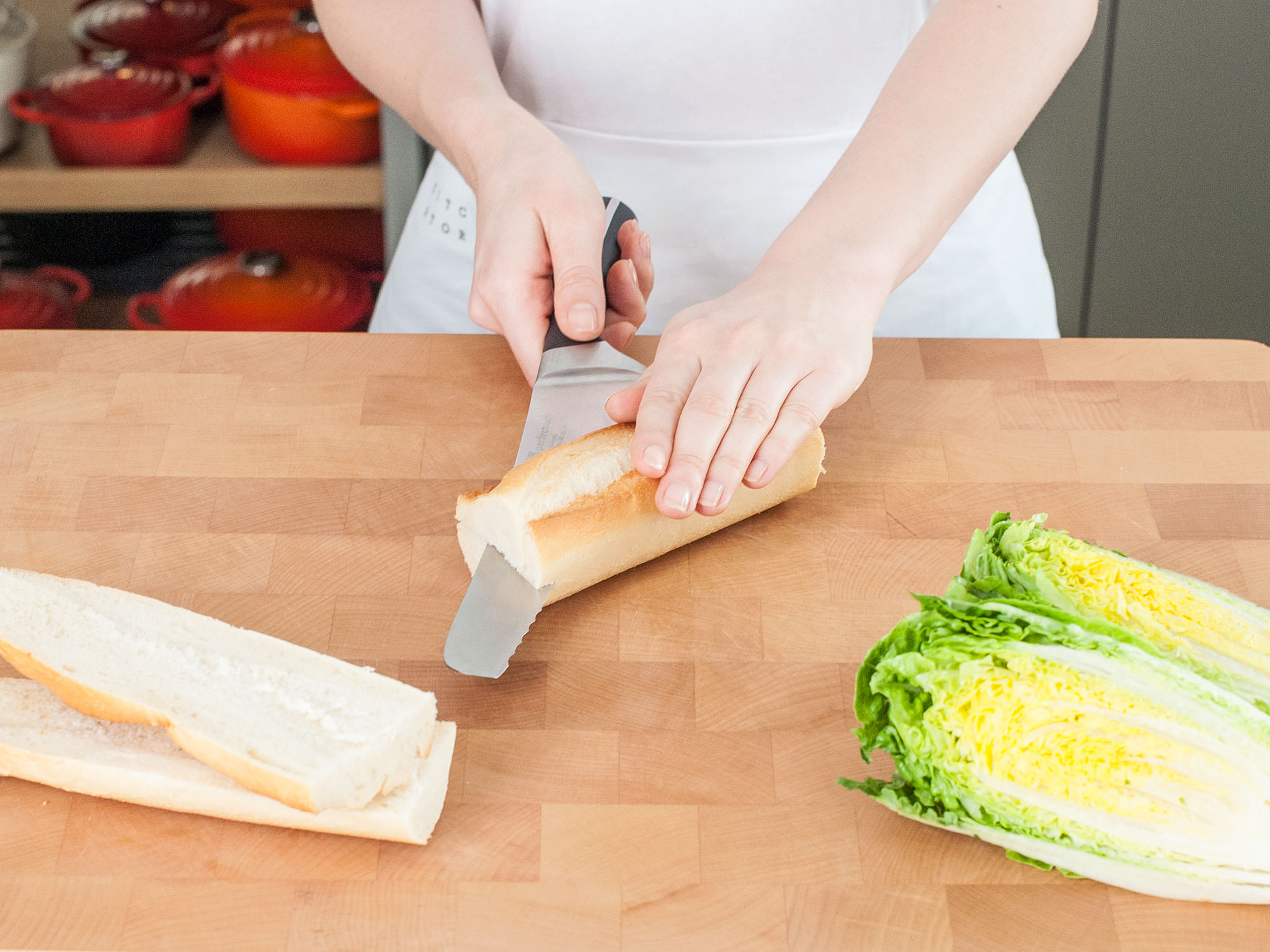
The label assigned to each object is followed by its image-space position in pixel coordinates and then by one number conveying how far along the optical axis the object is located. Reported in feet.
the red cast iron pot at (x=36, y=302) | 7.73
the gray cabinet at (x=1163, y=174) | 8.38
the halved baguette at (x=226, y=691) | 3.23
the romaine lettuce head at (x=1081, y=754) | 3.07
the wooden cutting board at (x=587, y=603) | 3.13
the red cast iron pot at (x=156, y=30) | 7.95
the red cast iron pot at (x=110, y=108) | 7.48
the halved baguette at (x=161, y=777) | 3.22
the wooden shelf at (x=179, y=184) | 7.82
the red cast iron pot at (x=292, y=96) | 7.38
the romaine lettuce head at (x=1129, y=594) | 3.46
